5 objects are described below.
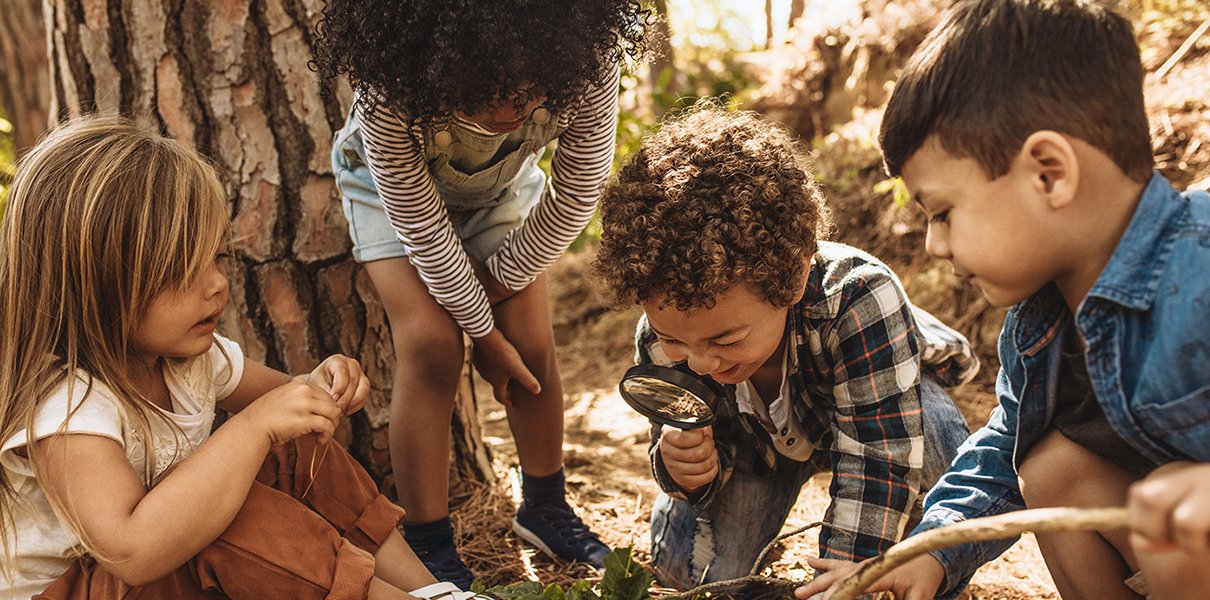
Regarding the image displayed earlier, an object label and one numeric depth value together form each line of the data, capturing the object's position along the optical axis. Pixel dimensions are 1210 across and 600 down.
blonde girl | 1.63
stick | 0.97
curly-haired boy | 1.87
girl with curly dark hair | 1.95
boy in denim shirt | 1.36
